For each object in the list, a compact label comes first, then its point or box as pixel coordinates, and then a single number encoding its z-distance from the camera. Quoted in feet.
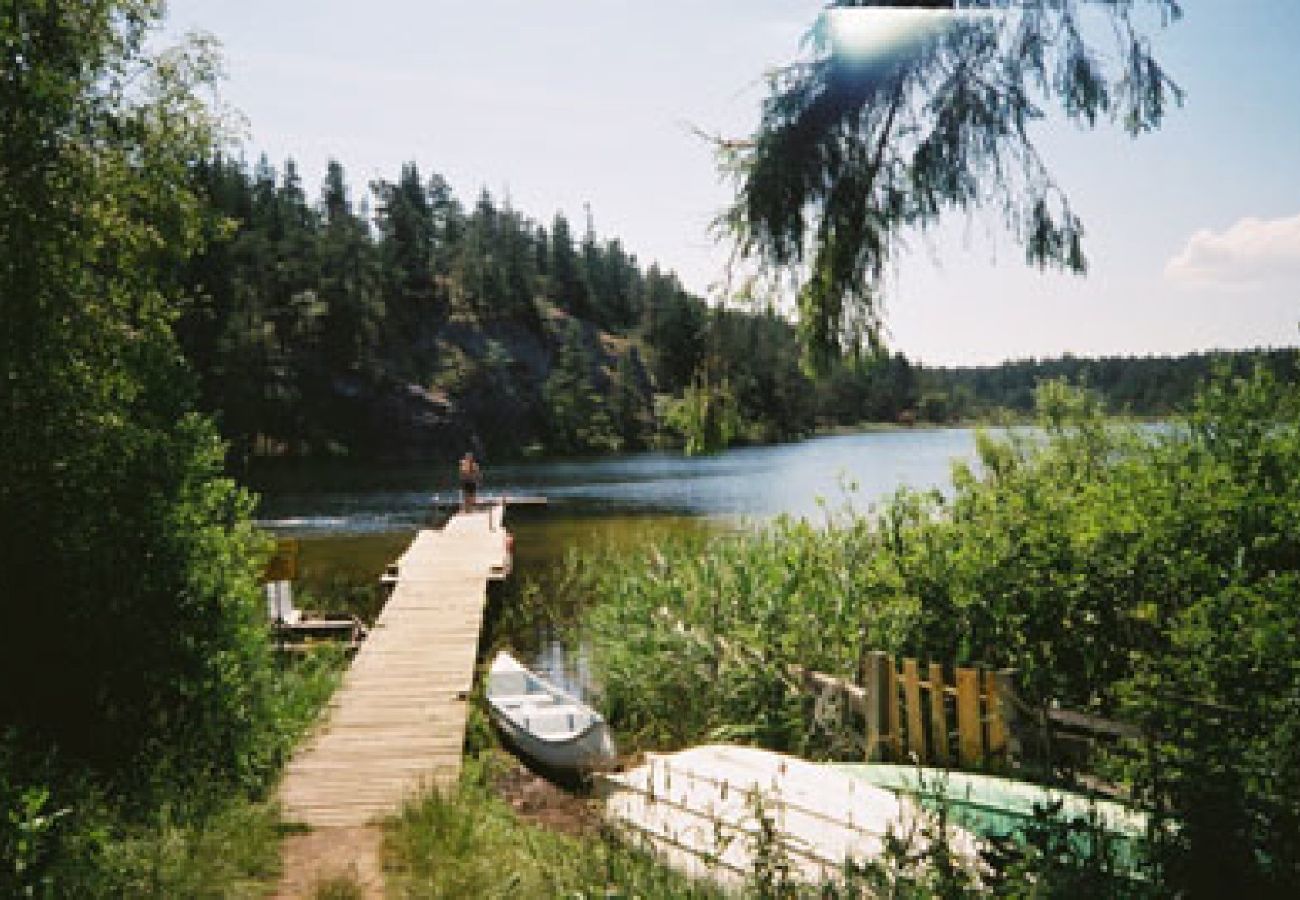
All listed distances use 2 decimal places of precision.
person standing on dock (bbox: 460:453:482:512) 93.45
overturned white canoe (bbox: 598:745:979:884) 18.79
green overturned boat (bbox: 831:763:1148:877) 18.12
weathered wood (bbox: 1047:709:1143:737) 21.51
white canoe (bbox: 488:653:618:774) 33.30
